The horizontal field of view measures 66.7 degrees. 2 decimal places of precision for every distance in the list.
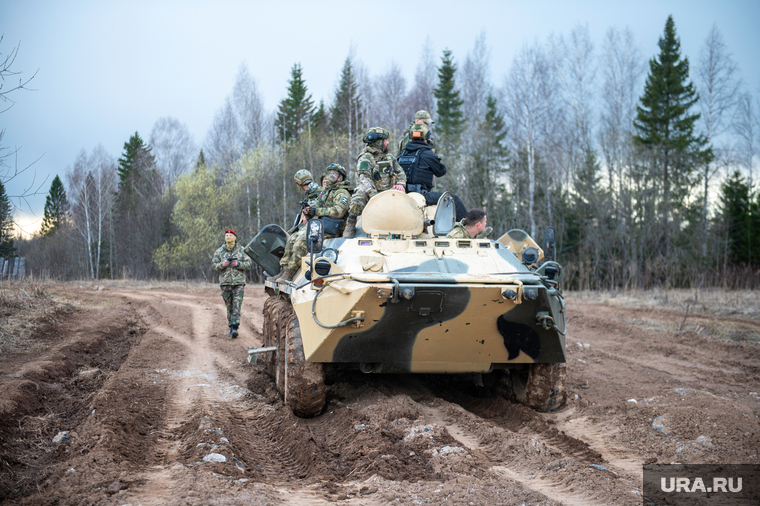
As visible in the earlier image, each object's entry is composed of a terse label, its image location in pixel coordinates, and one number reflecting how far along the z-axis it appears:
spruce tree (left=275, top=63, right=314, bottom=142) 34.28
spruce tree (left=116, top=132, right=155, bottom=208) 42.72
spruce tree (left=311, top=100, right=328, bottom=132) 34.00
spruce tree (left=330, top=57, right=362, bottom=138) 31.79
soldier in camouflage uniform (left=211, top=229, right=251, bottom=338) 10.91
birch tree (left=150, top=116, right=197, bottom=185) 41.00
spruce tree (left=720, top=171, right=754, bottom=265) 26.05
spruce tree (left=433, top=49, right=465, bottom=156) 30.12
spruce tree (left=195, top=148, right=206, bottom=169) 39.20
